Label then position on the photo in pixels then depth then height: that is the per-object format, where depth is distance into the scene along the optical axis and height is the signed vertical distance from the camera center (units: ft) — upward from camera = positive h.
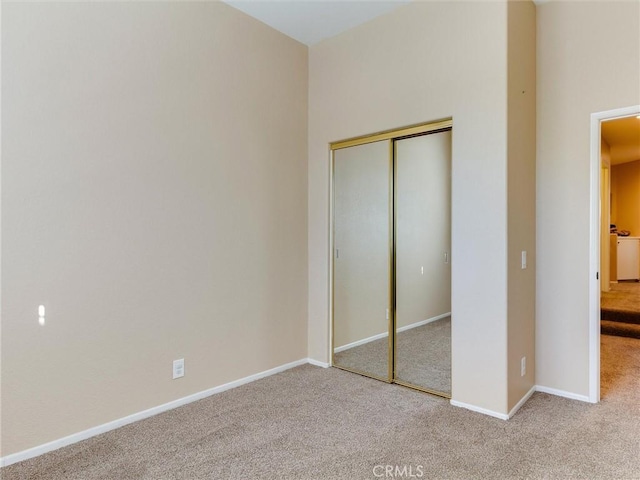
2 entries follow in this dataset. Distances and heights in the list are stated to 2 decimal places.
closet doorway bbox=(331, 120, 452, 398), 9.64 -0.50
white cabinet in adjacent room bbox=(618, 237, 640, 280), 23.49 -1.50
